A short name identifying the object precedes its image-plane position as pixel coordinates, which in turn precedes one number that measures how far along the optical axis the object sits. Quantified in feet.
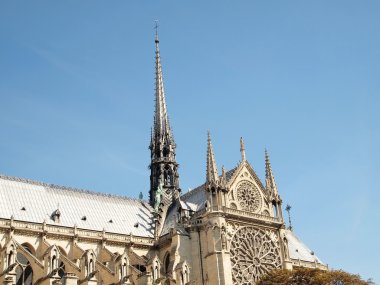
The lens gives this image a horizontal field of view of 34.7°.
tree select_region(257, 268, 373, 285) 127.75
